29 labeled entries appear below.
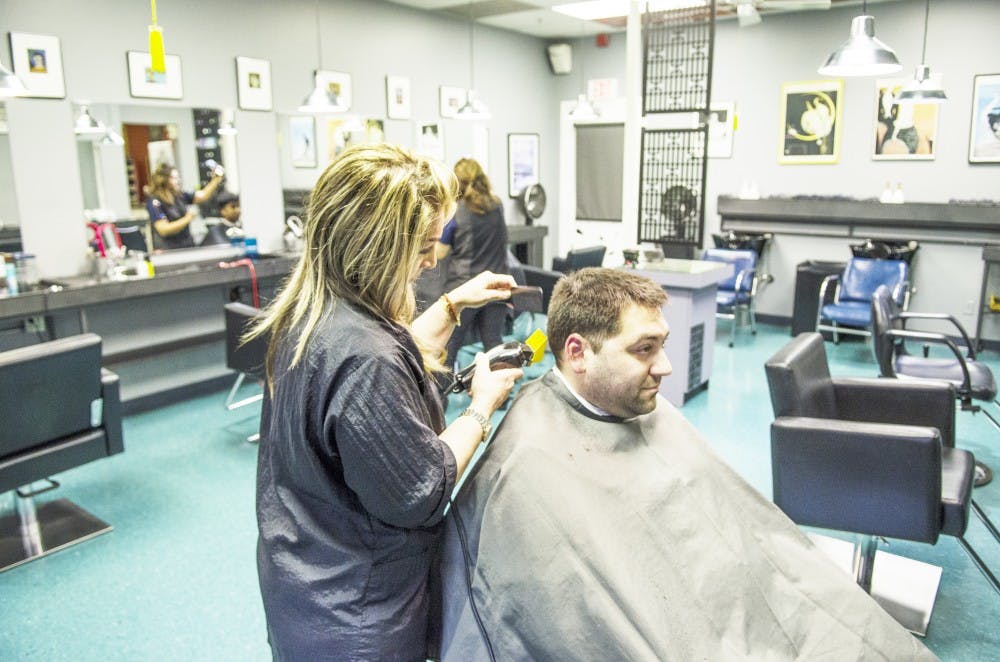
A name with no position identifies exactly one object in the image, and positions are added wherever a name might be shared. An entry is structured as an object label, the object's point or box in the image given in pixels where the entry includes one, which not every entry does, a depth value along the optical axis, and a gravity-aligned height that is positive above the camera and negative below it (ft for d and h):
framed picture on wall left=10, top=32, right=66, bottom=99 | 11.86 +2.18
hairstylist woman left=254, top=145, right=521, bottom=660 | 3.40 -1.08
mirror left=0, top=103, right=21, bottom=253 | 11.93 -0.08
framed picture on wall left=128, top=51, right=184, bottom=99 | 13.39 +2.16
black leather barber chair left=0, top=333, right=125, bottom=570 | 7.82 -2.52
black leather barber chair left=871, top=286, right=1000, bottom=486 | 10.14 -2.56
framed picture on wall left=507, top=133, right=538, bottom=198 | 22.95 +1.05
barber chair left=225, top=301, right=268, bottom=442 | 11.55 -2.32
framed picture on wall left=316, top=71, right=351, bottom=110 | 16.79 +2.55
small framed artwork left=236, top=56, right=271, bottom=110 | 15.11 +2.33
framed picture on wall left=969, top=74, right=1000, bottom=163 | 17.20 +1.64
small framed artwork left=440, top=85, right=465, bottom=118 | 20.10 +2.58
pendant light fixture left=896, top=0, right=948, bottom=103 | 13.67 +1.91
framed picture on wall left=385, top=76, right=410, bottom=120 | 18.43 +2.44
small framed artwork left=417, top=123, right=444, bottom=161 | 19.51 +1.51
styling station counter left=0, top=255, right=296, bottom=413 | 11.84 -2.11
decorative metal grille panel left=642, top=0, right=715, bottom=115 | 13.01 +2.28
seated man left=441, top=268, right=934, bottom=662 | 4.00 -2.03
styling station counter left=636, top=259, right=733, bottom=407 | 13.03 -2.20
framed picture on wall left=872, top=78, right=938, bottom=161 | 17.95 +1.56
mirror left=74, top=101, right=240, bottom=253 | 13.19 +0.72
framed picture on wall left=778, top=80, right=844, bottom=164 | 19.11 +1.82
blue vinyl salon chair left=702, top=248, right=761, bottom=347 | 18.42 -2.28
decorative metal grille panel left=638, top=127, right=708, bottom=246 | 14.07 +0.03
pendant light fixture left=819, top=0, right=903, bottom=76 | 9.87 +1.80
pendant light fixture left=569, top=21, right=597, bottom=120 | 20.47 +2.29
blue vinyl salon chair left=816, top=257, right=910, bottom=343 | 16.70 -2.24
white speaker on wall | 23.45 +4.29
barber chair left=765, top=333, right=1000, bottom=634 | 6.65 -2.60
